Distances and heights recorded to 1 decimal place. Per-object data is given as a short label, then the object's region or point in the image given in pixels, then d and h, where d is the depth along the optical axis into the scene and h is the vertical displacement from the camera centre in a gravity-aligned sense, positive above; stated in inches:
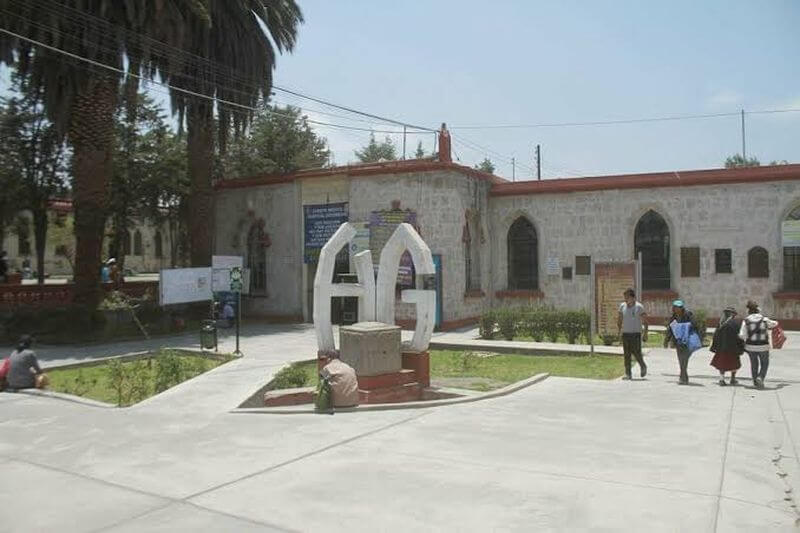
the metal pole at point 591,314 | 631.2 -30.5
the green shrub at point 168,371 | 491.4 -61.7
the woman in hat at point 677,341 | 493.0 -42.4
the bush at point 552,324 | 733.3 -45.0
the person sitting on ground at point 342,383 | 392.8 -56.7
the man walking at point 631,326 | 518.3 -34.3
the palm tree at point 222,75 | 935.7 +291.1
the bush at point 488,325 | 763.4 -47.1
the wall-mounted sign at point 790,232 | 842.2 +57.5
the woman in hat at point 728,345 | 479.5 -45.2
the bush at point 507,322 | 751.1 -43.5
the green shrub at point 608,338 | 706.7 -58.1
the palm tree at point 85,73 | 763.4 +251.0
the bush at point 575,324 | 722.8 -44.7
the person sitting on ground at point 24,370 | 476.4 -58.0
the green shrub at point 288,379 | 454.9 -62.8
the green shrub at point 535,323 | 737.6 -44.1
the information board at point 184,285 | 772.6 +0.2
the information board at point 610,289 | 703.7 -8.1
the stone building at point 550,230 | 863.7 +69.8
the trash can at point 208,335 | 685.3 -49.6
